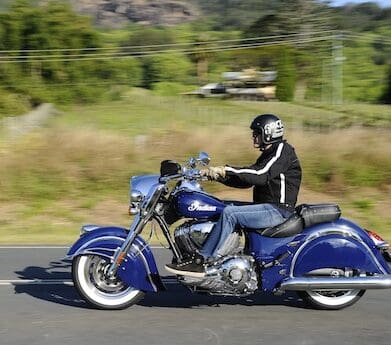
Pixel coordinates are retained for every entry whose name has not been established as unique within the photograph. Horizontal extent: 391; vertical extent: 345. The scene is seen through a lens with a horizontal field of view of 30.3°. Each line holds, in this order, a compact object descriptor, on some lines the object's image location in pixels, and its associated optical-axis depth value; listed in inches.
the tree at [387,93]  2331.4
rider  257.3
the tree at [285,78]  1962.2
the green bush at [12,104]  1536.7
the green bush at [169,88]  2238.3
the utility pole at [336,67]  1711.6
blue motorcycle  259.0
